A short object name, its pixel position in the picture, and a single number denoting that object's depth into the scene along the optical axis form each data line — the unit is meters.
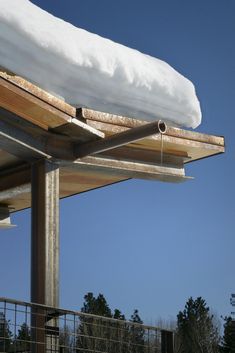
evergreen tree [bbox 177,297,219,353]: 59.47
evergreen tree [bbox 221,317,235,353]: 58.33
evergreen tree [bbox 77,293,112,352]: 58.72
